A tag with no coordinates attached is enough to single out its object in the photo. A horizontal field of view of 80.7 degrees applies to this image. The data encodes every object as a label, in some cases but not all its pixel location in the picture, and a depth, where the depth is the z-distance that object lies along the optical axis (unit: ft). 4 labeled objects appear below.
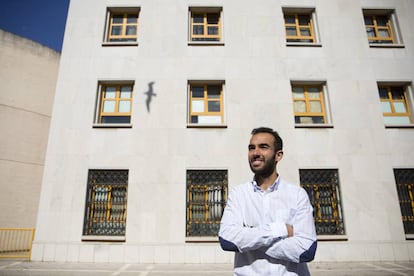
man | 6.30
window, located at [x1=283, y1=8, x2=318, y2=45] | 34.99
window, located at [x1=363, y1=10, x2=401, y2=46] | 35.29
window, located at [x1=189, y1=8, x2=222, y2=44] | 34.58
